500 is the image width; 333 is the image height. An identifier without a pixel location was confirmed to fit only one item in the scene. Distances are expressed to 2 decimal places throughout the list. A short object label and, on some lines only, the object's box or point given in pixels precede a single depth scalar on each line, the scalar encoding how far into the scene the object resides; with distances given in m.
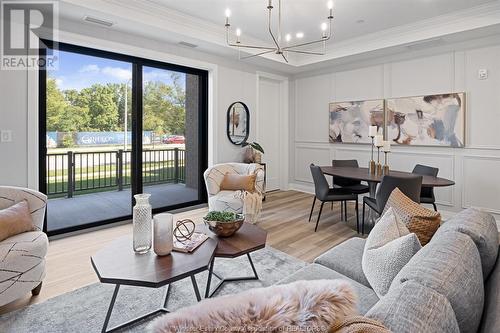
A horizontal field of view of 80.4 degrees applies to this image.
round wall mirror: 5.29
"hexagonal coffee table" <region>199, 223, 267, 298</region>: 2.05
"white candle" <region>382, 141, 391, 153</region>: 3.97
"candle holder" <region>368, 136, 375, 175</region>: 4.02
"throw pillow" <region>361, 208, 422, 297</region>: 1.34
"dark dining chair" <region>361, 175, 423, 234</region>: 3.08
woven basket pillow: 1.70
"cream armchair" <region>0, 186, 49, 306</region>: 1.99
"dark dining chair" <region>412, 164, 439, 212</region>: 3.79
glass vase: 1.95
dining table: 3.35
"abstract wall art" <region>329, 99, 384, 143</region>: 5.16
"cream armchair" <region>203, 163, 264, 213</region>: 3.89
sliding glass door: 3.70
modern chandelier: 3.19
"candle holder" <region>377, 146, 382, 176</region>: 3.92
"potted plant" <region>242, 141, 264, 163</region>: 5.30
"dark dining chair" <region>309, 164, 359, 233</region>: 3.86
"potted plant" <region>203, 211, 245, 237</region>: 2.25
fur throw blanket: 0.69
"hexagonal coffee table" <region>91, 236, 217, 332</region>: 1.62
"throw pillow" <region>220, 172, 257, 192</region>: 4.15
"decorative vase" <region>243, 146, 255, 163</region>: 5.38
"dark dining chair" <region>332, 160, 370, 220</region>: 4.34
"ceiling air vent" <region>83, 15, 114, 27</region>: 3.41
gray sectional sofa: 0.78
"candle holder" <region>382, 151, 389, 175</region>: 3.86
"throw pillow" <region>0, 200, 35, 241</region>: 2.13
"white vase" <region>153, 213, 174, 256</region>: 1.91
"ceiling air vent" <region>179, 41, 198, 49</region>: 4.40
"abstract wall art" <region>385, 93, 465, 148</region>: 4.30
